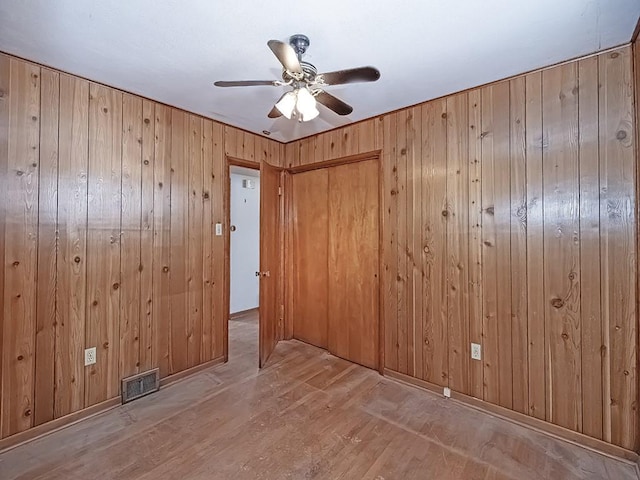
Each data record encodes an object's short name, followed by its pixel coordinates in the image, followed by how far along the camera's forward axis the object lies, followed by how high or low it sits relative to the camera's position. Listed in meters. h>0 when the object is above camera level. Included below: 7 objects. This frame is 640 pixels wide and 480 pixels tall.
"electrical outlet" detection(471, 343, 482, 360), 2.36 -0.86
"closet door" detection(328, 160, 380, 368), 3.06 -0.21
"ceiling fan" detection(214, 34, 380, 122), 1.49 +0.88
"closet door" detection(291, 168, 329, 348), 3.54 -0.15
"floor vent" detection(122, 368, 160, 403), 2.41 -1.17
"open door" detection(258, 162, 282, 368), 3.06 -0.16
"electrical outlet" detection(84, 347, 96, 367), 2.23 -0.85
